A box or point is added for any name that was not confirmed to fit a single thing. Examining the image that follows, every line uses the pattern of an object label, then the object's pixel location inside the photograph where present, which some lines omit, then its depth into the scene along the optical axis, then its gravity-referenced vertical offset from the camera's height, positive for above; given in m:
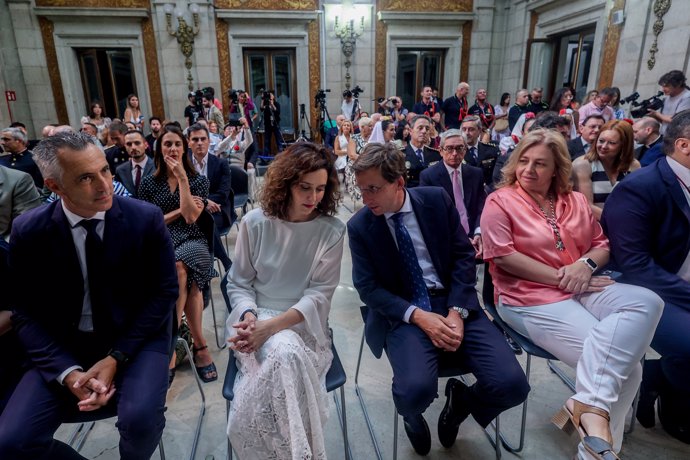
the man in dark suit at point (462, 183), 2.86 -0.51
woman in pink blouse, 1.39 -0.72
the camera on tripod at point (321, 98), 8.10 +0.21
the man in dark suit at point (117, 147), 3.67 -0.34
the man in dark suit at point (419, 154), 3.80 -0.42
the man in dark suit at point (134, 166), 2.83 -0.40
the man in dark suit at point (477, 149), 3.65 -0.36
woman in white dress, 1.37 -0.77
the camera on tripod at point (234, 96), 7.16 +0.23
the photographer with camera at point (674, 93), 4.62 +0.16
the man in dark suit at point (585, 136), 2.97 -0.21
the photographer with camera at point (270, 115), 7.77 -0.11
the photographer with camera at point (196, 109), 6.63 +0.00
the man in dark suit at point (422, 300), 1.52 -0.79
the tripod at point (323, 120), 8.22 -0.24
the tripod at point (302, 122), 9.12 -0.30
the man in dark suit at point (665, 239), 1.60 -0.54
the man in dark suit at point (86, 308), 1.32 -0.71
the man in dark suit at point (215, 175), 3.07 -0.50
